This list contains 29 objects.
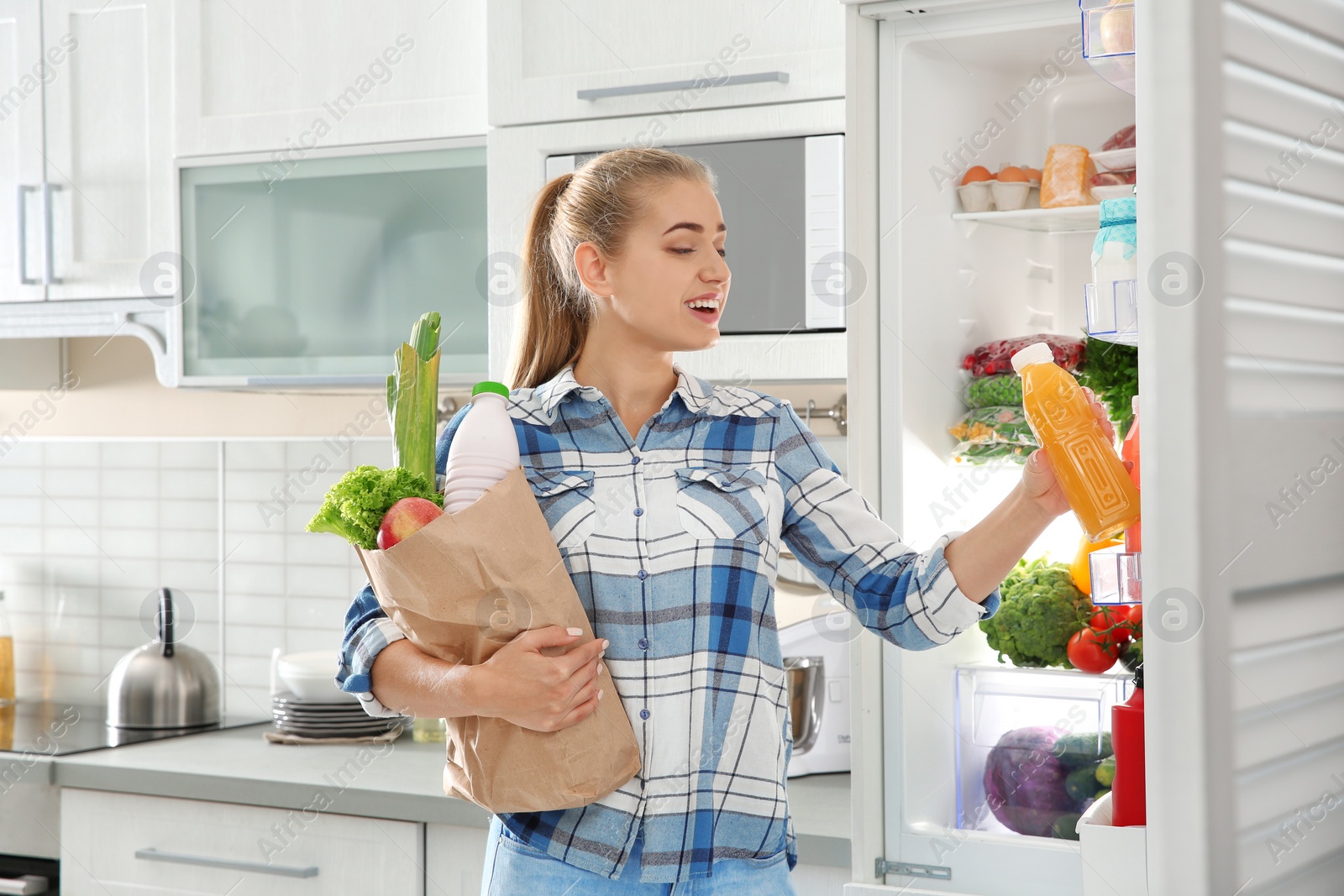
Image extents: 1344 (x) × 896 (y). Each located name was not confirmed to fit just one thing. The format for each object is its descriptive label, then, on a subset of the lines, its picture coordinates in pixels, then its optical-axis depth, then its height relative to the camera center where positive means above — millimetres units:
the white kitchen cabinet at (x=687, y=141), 3773 +412
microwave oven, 3746 +312
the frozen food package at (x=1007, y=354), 3606 +119
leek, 3025 +29
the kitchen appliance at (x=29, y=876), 4181 -788
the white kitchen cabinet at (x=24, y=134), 4403 +617
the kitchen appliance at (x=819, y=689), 4040 -423
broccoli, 3555 -234
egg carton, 3674 +347
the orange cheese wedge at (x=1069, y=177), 3643 +366
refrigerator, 1325 -1
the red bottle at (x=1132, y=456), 3013 -16
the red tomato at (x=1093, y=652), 3508 -272
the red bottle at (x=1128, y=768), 3057 -306
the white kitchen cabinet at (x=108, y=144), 4305 +579
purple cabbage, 3583 -462
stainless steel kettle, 4488 -499
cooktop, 4294 -583
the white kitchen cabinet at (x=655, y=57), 3755 +591
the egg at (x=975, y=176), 3675 +374
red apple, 2975 -69
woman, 3063 -124
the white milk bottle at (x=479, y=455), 3034 -13
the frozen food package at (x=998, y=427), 3580 +19
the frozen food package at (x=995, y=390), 3595 +69
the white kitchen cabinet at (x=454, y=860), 3873 -655
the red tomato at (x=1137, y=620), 3404 -217
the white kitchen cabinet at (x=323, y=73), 4054 +653
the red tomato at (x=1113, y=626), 3478 -239
